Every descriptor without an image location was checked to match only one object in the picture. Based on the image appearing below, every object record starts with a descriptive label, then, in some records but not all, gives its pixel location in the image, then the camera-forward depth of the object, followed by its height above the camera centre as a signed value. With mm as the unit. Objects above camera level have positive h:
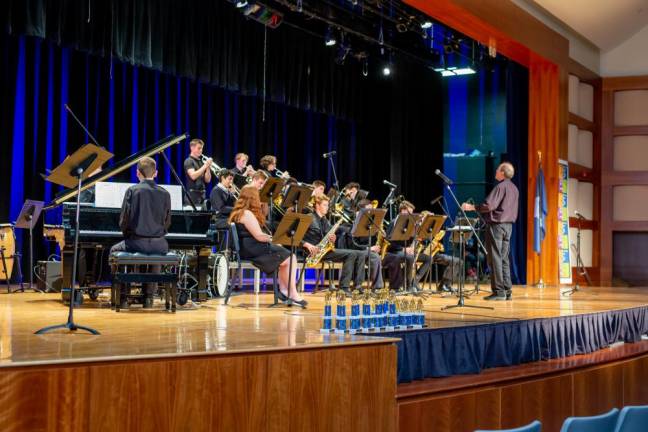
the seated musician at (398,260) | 9898 -58
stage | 3852 -657
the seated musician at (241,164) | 9891 +1075
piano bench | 6723 -206
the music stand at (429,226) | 9055 +340
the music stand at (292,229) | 7316 +223
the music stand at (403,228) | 8691 +301
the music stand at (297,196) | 8398 +593
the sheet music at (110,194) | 7645 +531
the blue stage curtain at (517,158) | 14156 +1747
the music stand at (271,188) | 8266 +664
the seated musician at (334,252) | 9195 +26
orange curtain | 14070 +1906
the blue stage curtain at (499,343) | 5762 -691
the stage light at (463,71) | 13716 +3163
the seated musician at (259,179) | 8609 +783
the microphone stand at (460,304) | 7824 -463
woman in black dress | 7523 +117
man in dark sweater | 9172 +371
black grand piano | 7008 +208
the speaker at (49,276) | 9398 -318
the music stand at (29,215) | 9367 +385
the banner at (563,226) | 14281 +584
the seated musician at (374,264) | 9391 -104
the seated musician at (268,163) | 9852 +1093
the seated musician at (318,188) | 9445 +771
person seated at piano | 6953 +301
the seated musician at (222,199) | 9344 +612
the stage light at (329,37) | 11320 +3023
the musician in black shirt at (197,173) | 9633 +940
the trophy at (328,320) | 5469 -446
